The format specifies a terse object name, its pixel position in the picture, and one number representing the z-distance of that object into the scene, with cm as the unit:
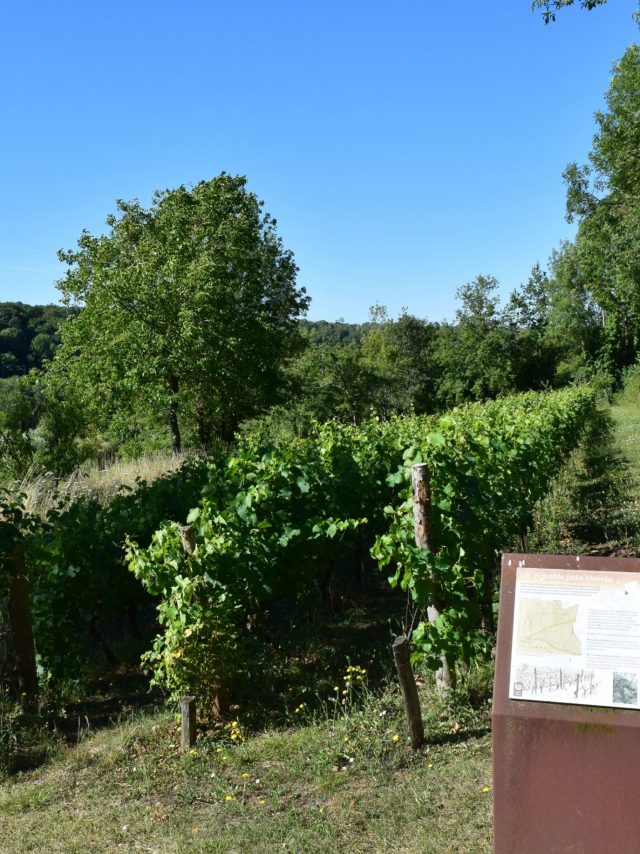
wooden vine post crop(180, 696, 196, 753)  441
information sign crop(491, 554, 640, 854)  273
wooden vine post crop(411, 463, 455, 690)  448
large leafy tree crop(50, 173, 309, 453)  1983
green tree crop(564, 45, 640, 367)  2662
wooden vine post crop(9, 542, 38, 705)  545
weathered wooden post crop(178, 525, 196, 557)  486
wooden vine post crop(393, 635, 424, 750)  406
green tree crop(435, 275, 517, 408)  4850
